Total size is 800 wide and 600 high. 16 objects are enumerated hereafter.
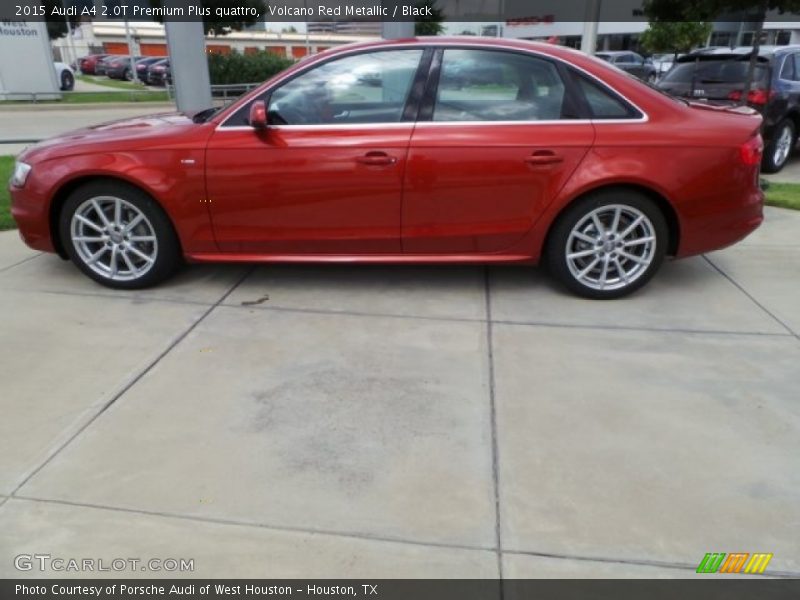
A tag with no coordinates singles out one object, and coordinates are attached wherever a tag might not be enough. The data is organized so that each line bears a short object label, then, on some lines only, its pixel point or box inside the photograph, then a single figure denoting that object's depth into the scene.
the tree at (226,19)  21.70
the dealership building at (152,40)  52.69
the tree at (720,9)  7.32
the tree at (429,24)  28.86
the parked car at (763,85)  8.38
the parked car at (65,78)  25.74
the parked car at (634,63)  22.36
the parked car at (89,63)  42.85
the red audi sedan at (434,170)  4.09
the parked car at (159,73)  30.75
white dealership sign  20.62
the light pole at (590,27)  13.55
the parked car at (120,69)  37.78
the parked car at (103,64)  40.25
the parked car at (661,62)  25.64
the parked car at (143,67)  34.34
